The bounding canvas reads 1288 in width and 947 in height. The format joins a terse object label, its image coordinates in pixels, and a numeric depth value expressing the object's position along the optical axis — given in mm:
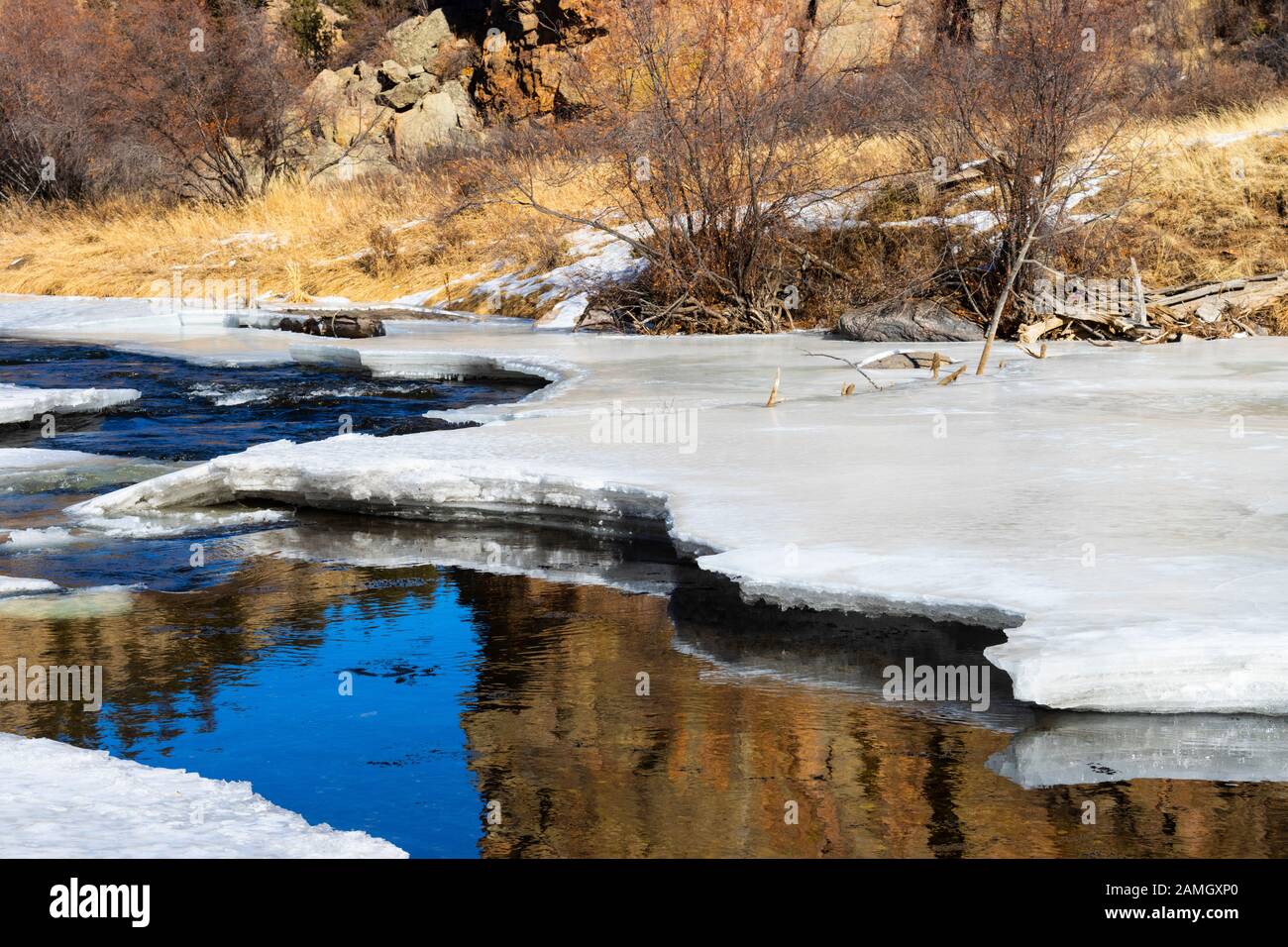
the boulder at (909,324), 14844
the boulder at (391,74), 37156
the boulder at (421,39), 38094
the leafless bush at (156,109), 30344
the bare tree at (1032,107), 14320
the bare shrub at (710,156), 15961
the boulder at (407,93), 36938
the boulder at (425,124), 35750
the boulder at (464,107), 36500
